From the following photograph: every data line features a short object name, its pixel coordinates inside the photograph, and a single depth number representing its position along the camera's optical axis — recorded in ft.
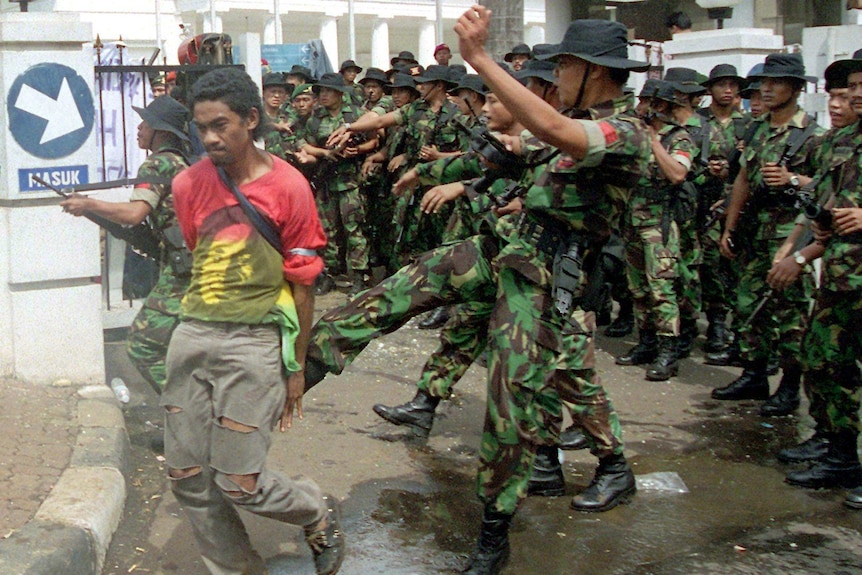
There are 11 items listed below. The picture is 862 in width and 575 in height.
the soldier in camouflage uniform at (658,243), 24.61
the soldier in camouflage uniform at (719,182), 27.17
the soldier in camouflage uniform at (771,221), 21.08
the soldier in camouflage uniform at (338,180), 34.58
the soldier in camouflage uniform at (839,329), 16.76
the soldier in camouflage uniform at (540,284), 13.33
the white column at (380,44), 137.59
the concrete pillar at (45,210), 19.39
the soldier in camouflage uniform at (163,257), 17.69
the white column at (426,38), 146.87
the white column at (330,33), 132.87
